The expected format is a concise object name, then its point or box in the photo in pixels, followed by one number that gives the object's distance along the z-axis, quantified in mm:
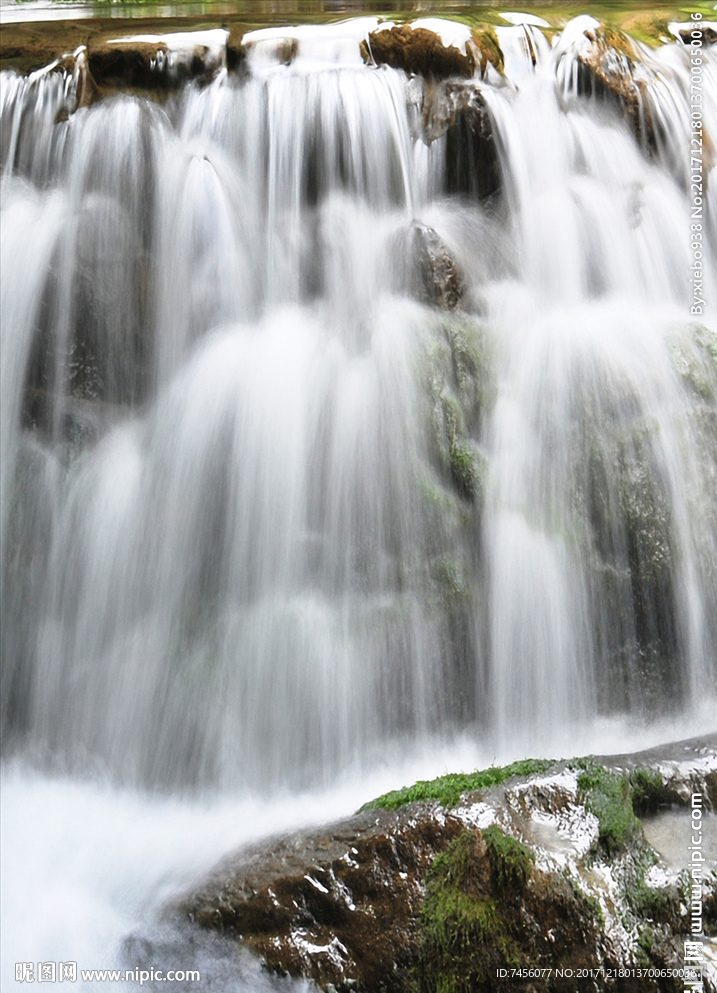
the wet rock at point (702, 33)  6828
